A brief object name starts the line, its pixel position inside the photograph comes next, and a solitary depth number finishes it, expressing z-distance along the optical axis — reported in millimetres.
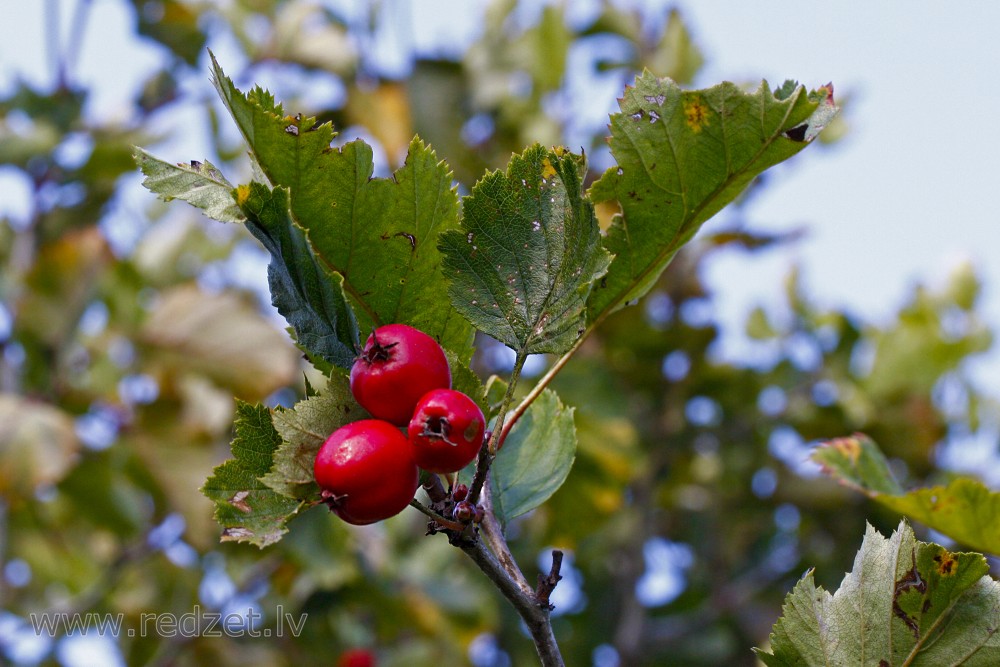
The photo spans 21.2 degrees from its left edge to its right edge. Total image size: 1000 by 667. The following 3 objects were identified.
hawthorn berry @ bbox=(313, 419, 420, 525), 345
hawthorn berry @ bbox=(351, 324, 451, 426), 350
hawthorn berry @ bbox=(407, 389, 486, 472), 343
